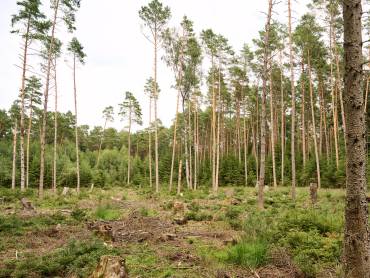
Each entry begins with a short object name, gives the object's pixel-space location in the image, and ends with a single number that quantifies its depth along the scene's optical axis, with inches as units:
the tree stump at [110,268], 175.0
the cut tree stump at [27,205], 518.6
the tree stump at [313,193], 531.6
